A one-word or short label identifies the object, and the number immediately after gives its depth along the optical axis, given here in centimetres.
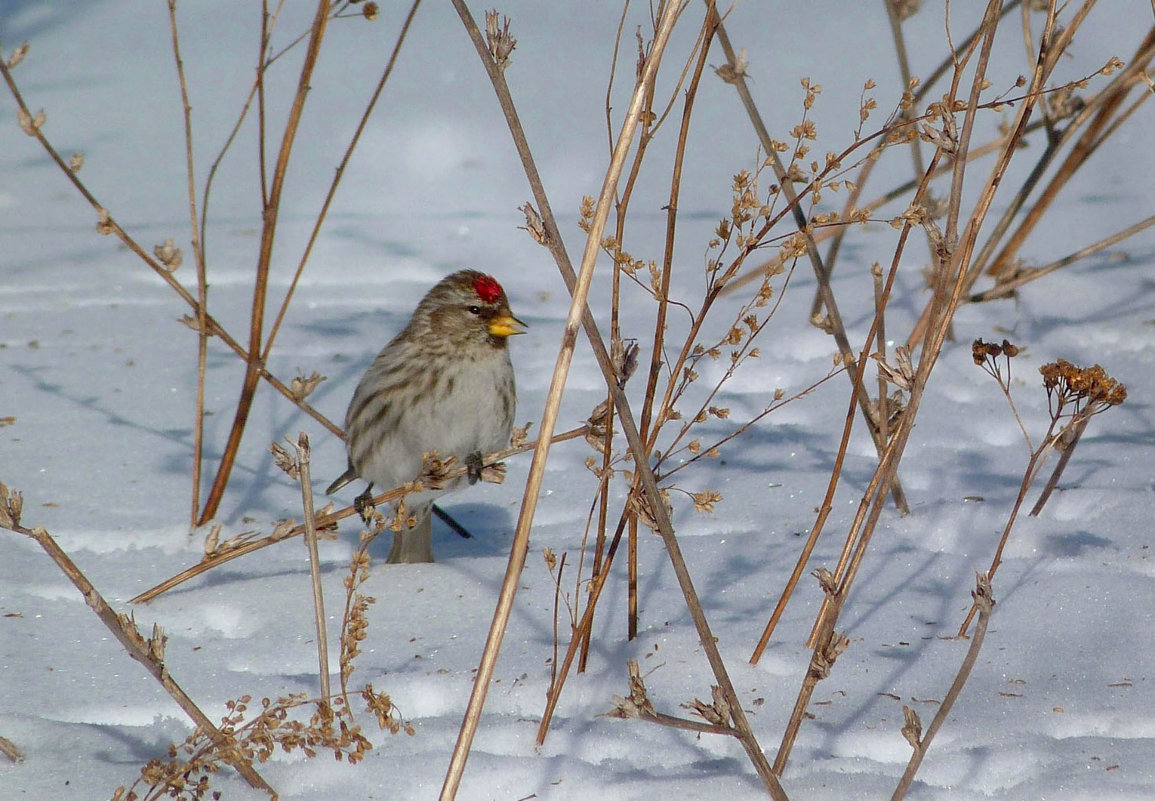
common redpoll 630
